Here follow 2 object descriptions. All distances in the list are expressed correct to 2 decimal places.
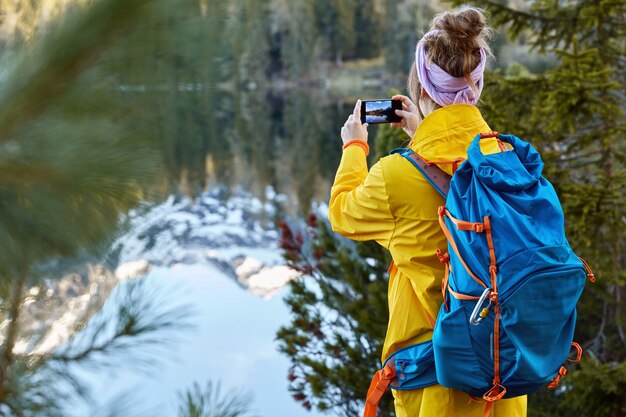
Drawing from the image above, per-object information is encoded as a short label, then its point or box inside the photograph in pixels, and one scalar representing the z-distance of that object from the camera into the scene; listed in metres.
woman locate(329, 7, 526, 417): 1.58
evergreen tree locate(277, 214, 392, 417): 4.21
